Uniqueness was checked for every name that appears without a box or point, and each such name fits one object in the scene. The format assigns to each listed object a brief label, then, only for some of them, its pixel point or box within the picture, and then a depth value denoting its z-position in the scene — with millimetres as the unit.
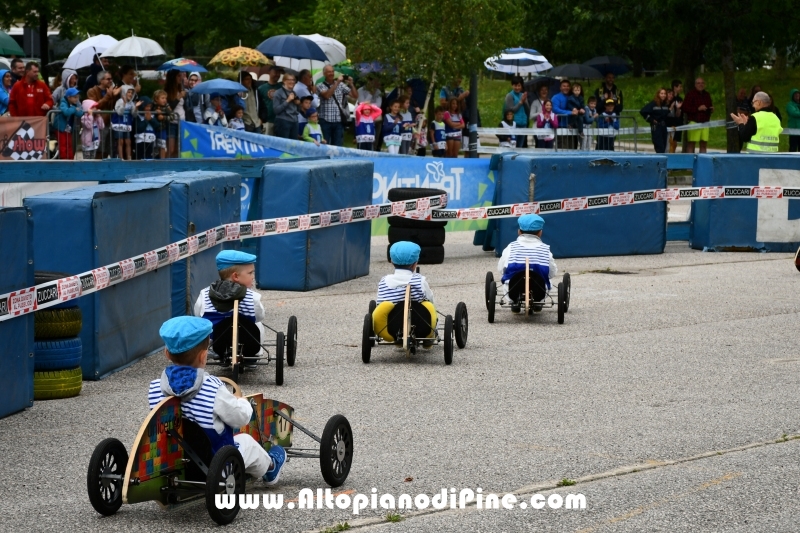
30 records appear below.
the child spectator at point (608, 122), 28578
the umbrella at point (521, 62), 34922
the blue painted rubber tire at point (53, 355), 10008
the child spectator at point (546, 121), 27500
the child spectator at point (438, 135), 26234
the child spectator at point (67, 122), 21406
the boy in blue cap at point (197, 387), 6594
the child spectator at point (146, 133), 21547
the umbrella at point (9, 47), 28547
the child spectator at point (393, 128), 24719
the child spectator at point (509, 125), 27667
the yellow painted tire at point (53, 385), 9992
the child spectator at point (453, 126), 26484
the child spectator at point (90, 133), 21672
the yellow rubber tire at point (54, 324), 10023
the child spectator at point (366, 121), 24844
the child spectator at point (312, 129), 23812
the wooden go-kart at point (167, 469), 6344
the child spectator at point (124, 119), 21391
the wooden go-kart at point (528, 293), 13470
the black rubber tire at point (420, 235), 18484
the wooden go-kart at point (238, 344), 10242
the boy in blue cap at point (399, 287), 11375
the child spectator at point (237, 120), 23969
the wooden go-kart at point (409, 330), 11250
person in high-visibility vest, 21500
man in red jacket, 21922
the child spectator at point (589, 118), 27802
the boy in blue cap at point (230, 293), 10242
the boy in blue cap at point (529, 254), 13484
